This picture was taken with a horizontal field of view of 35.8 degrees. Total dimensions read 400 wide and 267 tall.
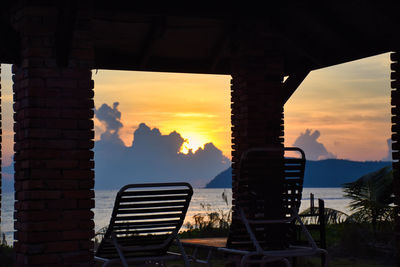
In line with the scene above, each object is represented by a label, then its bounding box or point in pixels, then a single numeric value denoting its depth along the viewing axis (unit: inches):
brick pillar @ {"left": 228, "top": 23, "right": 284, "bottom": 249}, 288.8
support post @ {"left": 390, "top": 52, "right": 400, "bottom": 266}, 269.1
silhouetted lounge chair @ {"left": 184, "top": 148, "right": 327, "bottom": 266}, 216.7
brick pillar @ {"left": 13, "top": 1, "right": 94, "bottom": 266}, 218.4
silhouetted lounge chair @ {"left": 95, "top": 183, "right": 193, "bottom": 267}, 203.5
